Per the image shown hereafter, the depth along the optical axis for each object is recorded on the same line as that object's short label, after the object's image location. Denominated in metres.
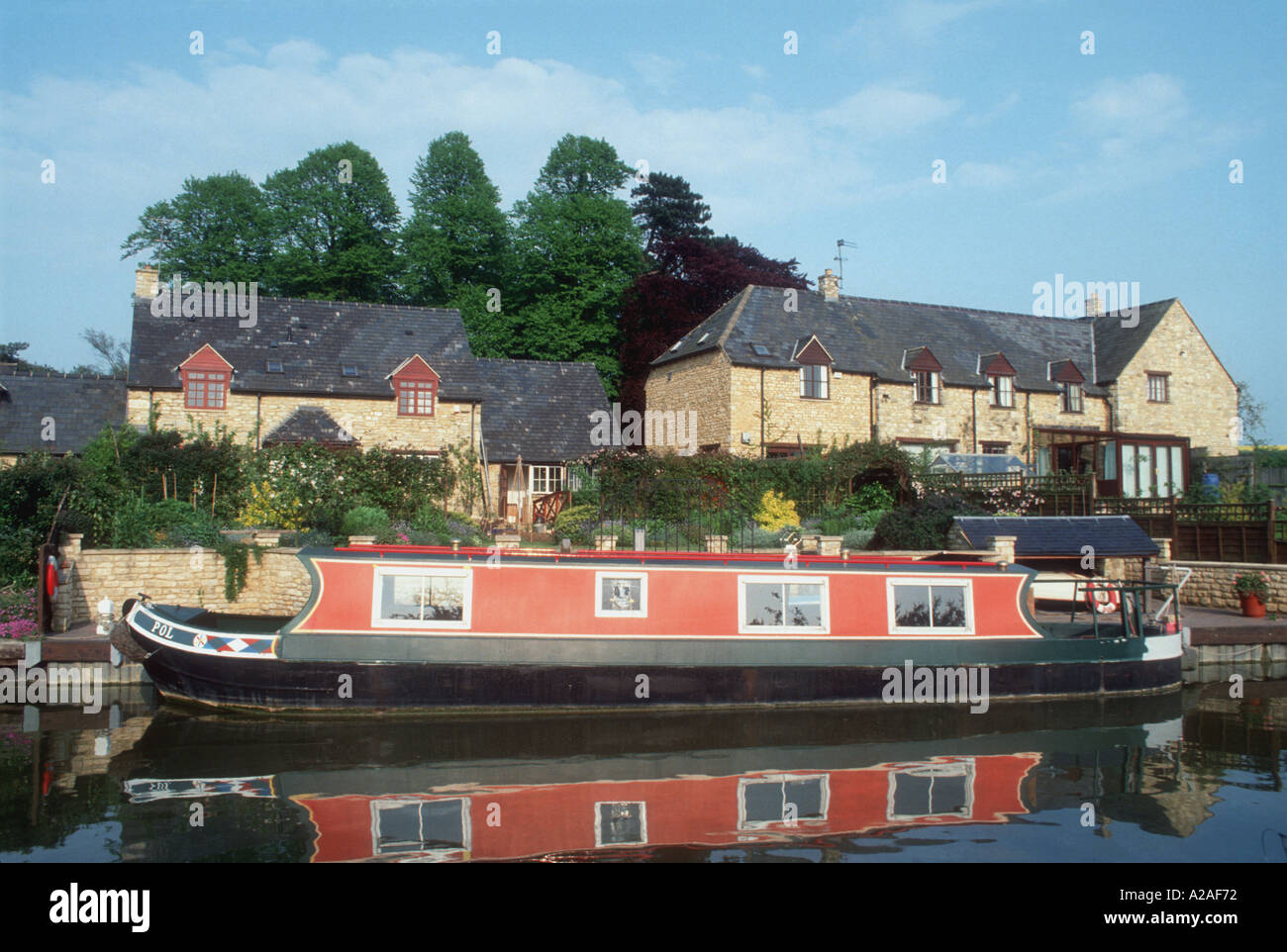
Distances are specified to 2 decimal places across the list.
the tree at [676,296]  35.88
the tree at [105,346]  55.27
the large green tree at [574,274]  38.06
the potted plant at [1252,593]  17.70
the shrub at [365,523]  19.72
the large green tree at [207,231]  37.97
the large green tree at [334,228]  38.47
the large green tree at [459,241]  38.47
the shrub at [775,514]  24.12
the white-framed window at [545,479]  28.03
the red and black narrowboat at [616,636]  12.16
